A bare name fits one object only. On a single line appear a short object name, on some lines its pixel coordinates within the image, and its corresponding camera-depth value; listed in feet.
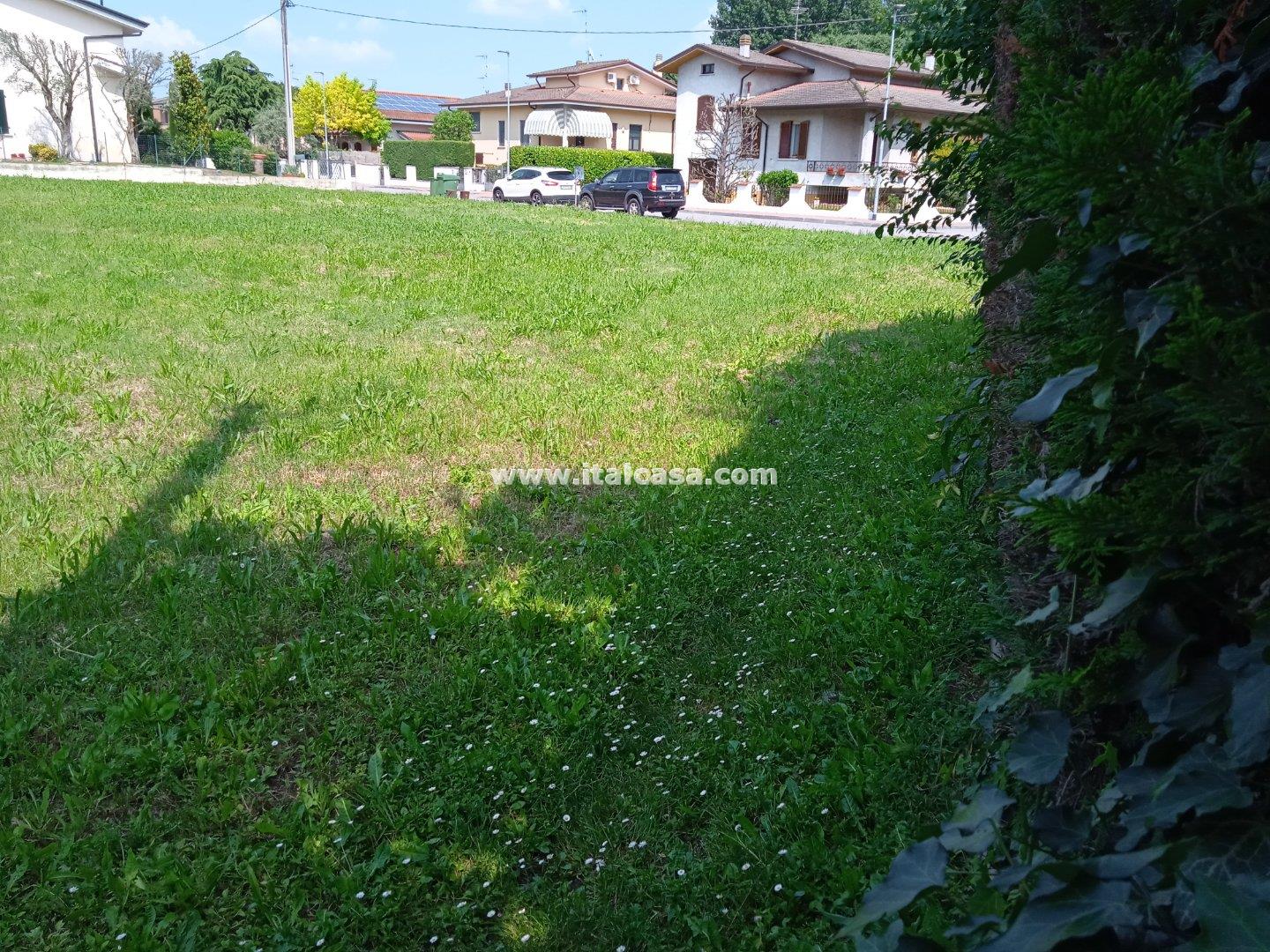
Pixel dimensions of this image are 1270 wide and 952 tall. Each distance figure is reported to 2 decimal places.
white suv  120.47
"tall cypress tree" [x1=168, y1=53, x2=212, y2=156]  166.09
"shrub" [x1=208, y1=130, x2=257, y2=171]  166.09
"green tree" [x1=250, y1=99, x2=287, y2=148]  208.44
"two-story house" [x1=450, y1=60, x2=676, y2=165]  187.52
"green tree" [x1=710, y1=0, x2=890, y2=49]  230.89
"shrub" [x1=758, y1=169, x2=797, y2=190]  129.70
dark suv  104.22
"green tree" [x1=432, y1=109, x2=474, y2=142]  202.08
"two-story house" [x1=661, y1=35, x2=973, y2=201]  140.26
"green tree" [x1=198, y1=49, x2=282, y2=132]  204.64
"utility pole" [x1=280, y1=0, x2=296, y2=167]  132.87
